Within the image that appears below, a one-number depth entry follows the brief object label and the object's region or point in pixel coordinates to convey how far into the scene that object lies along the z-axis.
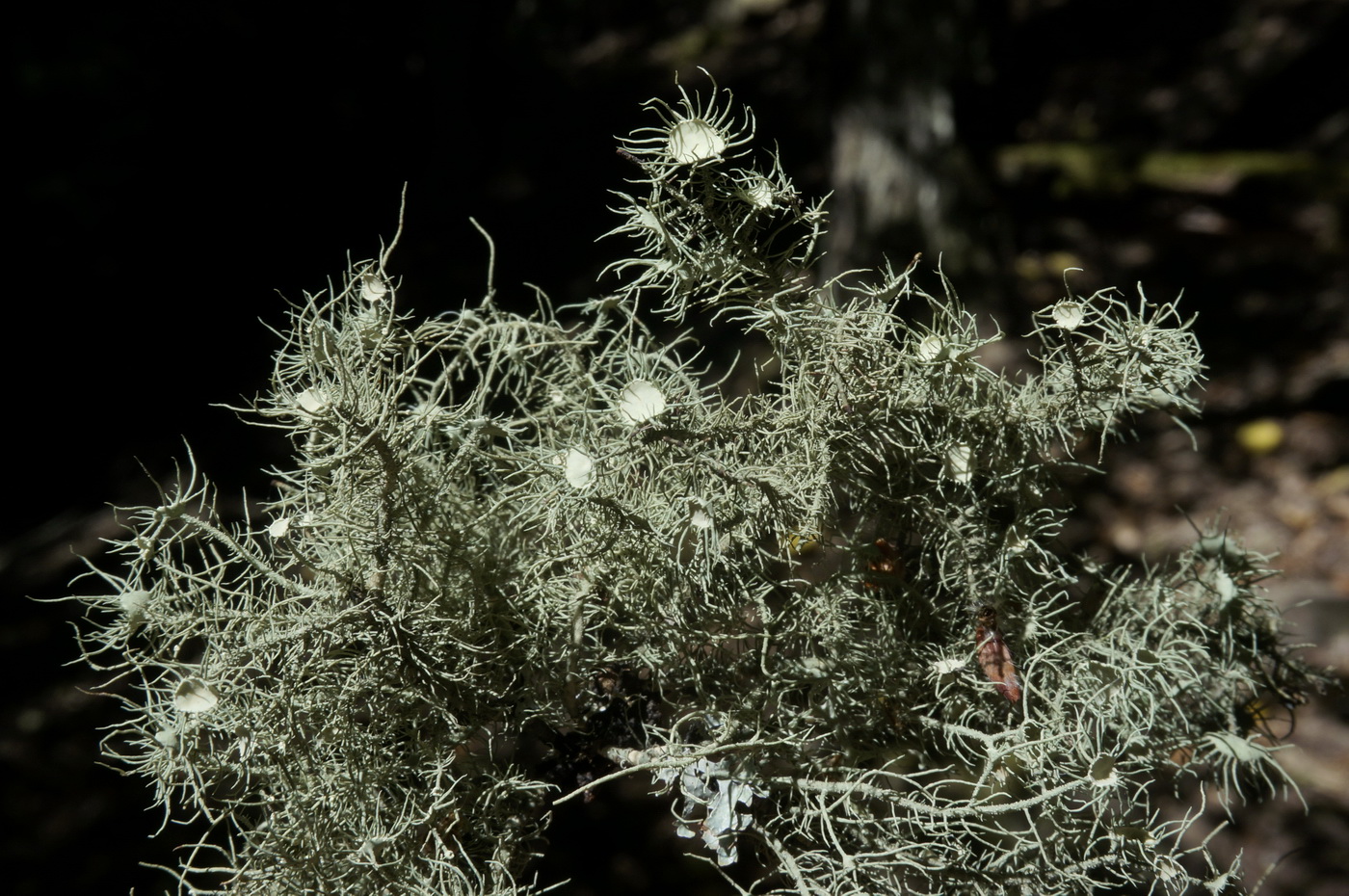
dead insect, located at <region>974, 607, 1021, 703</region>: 0.35
